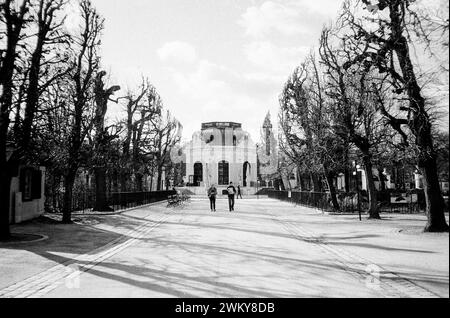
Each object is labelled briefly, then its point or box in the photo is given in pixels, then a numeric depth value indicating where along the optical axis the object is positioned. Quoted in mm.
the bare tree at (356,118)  16797
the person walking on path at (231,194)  25125
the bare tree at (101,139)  20109
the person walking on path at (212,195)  25092
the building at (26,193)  16625
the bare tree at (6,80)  11242
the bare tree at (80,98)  16734
